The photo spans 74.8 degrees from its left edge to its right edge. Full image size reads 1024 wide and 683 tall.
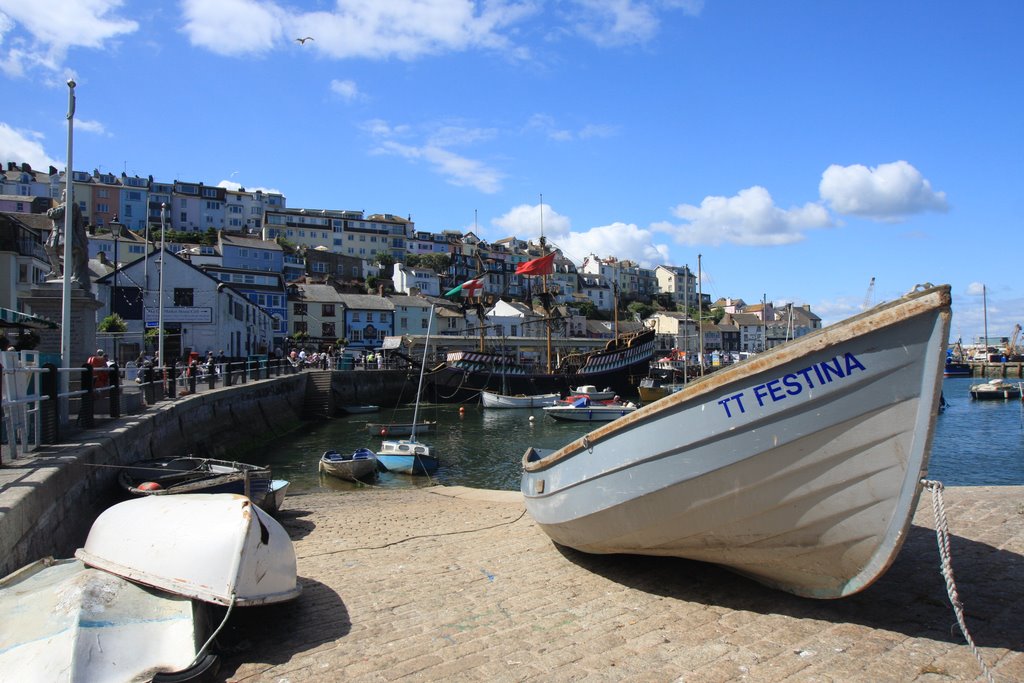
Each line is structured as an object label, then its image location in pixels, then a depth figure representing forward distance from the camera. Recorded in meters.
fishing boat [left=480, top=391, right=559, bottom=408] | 41.97
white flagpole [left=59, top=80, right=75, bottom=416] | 11.55
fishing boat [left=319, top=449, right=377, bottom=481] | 17.67
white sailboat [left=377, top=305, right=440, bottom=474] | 19.11
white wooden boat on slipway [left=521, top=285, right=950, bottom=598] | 4.80
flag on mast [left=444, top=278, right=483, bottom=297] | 38.42
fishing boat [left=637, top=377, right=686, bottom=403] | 46.47
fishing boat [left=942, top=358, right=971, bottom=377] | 82.44
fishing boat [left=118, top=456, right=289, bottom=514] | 9.66
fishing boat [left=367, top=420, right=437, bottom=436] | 27.58
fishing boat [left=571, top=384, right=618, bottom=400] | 41.42
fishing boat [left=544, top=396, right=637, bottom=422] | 34.06
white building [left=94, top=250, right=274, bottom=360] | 38.50
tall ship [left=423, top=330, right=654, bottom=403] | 46.31
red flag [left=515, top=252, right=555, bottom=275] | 45.09
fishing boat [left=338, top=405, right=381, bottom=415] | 38.69
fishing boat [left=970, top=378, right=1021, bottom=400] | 48.88
